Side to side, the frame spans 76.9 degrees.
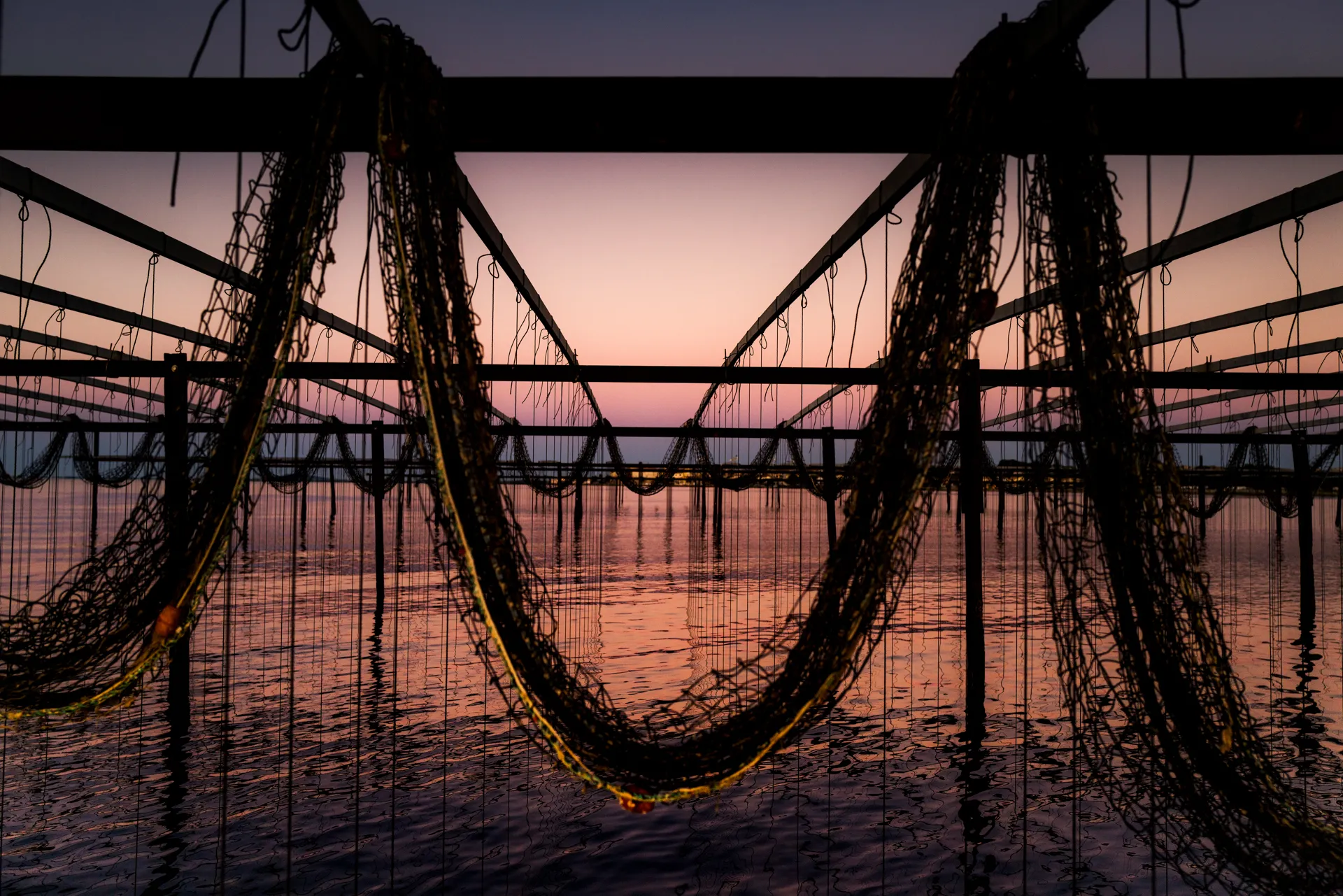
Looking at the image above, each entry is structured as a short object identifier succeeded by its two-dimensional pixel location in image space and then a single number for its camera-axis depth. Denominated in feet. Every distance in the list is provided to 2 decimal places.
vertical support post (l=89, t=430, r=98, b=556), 75.72
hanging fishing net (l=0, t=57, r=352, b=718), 11.46
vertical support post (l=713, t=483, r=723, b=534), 75.72
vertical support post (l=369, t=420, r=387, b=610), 43.75
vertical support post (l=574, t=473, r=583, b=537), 84.05
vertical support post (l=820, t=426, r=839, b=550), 39.52
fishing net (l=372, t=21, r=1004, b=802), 10.71
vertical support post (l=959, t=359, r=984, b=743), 24.44
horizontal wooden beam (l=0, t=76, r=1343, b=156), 12.98
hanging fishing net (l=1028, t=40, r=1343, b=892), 10.90
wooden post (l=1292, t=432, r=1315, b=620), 43.98
